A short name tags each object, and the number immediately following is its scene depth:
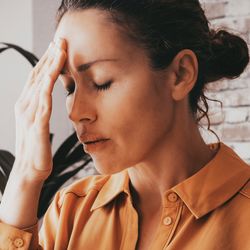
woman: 1.24
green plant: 2.31
